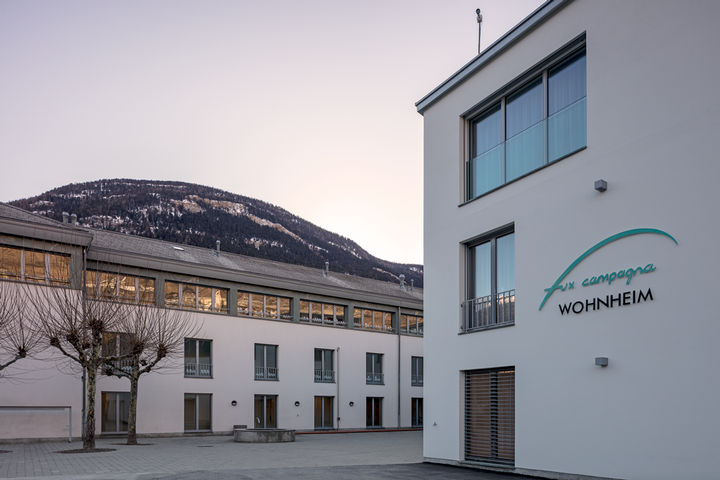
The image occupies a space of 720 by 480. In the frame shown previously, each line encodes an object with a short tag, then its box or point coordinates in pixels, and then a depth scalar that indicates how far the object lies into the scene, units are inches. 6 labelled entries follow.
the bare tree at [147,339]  882.8
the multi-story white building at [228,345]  925.2
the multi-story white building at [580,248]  339.0
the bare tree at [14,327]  840.3
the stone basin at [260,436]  922.7
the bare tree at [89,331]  753.0
